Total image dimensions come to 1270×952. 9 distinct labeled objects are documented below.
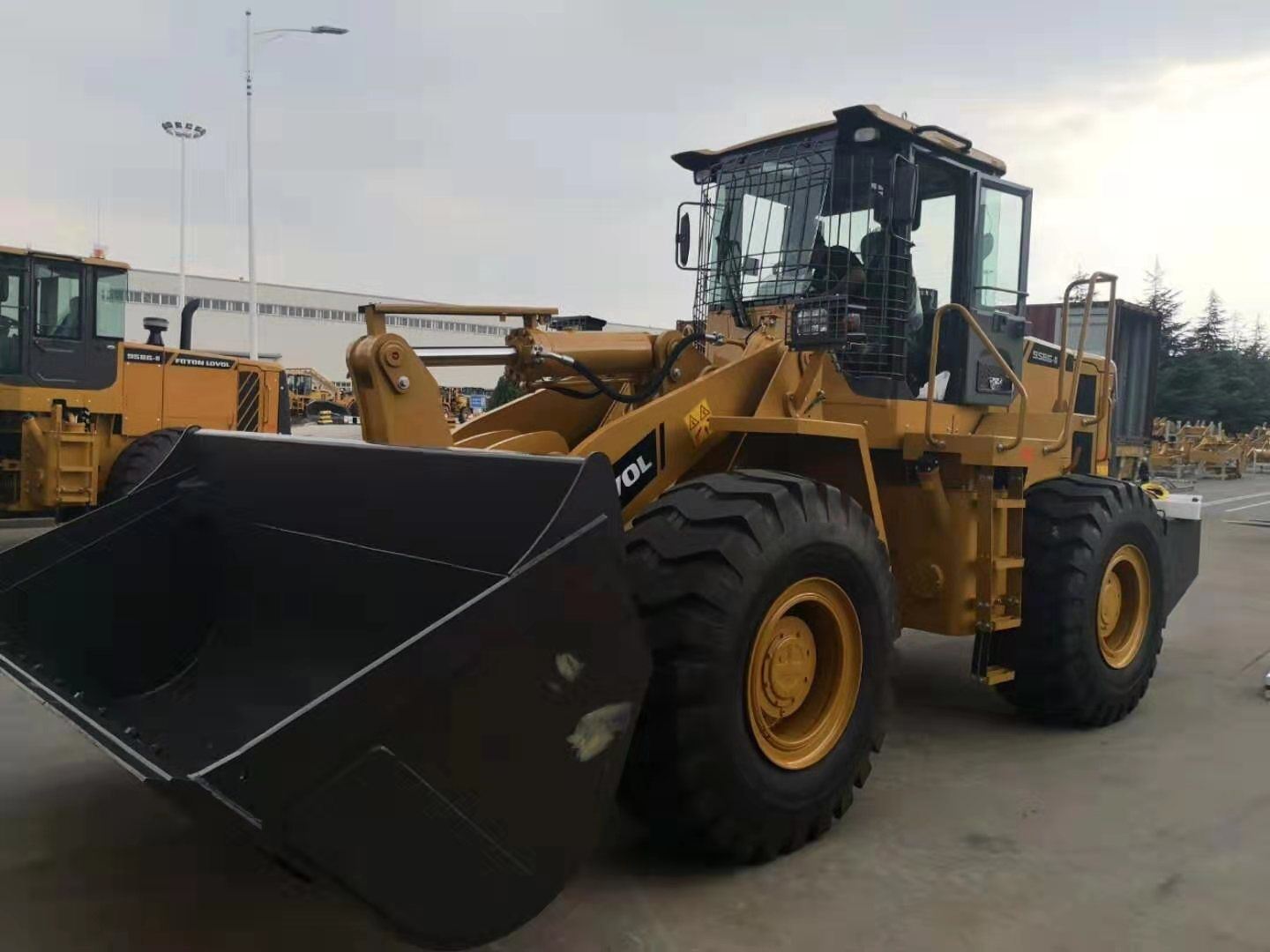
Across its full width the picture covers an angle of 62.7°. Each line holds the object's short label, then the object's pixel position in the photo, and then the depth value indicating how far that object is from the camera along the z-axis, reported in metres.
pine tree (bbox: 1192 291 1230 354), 43.97
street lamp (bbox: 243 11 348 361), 24.36
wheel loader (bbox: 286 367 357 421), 31.95
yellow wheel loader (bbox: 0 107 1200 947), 2.56
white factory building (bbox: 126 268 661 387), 53.25
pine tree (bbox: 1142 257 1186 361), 41.22
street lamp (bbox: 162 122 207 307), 30.75
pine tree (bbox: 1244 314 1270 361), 53.91
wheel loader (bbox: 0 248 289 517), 10.18
